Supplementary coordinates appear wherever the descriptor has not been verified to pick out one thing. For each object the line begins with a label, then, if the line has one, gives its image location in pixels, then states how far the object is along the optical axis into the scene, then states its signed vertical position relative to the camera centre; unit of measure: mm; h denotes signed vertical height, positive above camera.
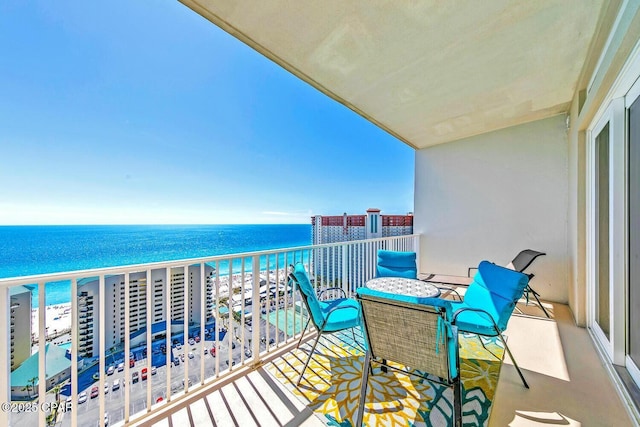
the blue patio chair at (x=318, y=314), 2084 -915
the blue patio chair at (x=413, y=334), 1375 -751
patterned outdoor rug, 1641 -1394
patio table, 2600 -846
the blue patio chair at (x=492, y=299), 2023 -808
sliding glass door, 1729 -160
